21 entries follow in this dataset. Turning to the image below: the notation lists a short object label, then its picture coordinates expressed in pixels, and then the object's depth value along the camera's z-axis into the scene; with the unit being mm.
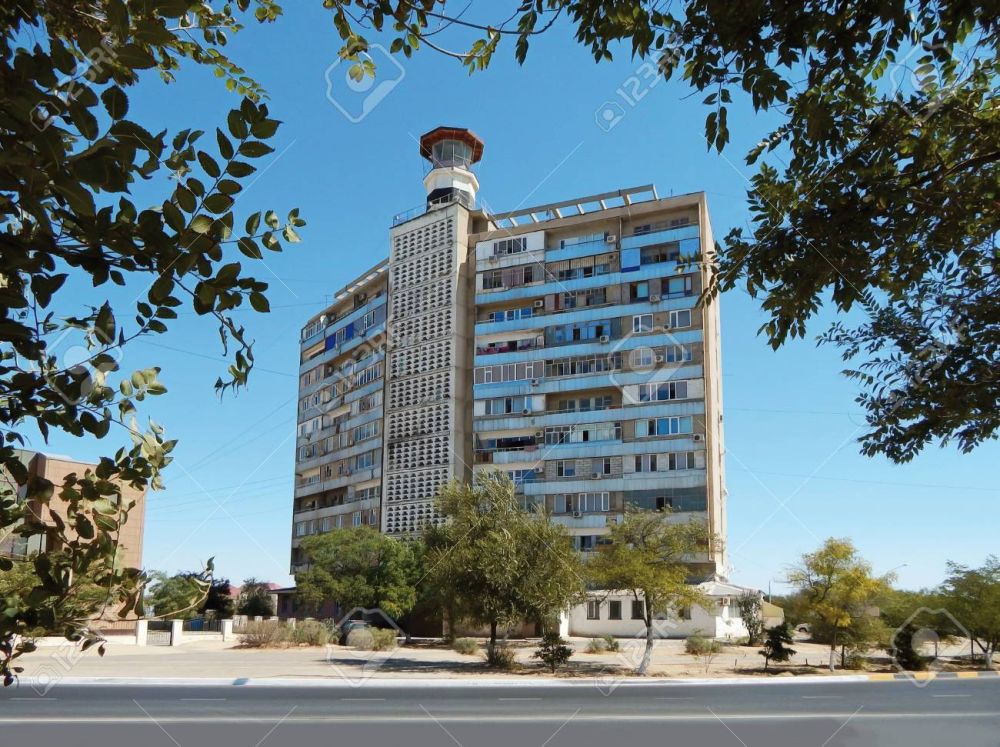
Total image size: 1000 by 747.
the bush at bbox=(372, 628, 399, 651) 39531
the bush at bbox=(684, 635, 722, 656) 37031
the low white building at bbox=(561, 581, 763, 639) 46872
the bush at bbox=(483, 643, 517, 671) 30423
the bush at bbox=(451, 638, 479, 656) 36300
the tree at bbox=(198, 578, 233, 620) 68438
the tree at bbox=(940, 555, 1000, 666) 35875
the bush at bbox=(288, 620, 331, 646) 41719
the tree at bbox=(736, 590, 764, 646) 42188
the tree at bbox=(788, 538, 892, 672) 30875
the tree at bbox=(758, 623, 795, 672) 32031
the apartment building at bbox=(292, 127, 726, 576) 50375
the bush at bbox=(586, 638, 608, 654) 38219
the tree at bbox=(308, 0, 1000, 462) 3941
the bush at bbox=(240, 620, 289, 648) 41406
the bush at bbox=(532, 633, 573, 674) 29703
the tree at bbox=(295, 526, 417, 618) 45438
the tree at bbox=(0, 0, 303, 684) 1754
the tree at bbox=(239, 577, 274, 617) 73375
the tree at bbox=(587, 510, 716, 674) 29188
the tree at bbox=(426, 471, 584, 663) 29359
